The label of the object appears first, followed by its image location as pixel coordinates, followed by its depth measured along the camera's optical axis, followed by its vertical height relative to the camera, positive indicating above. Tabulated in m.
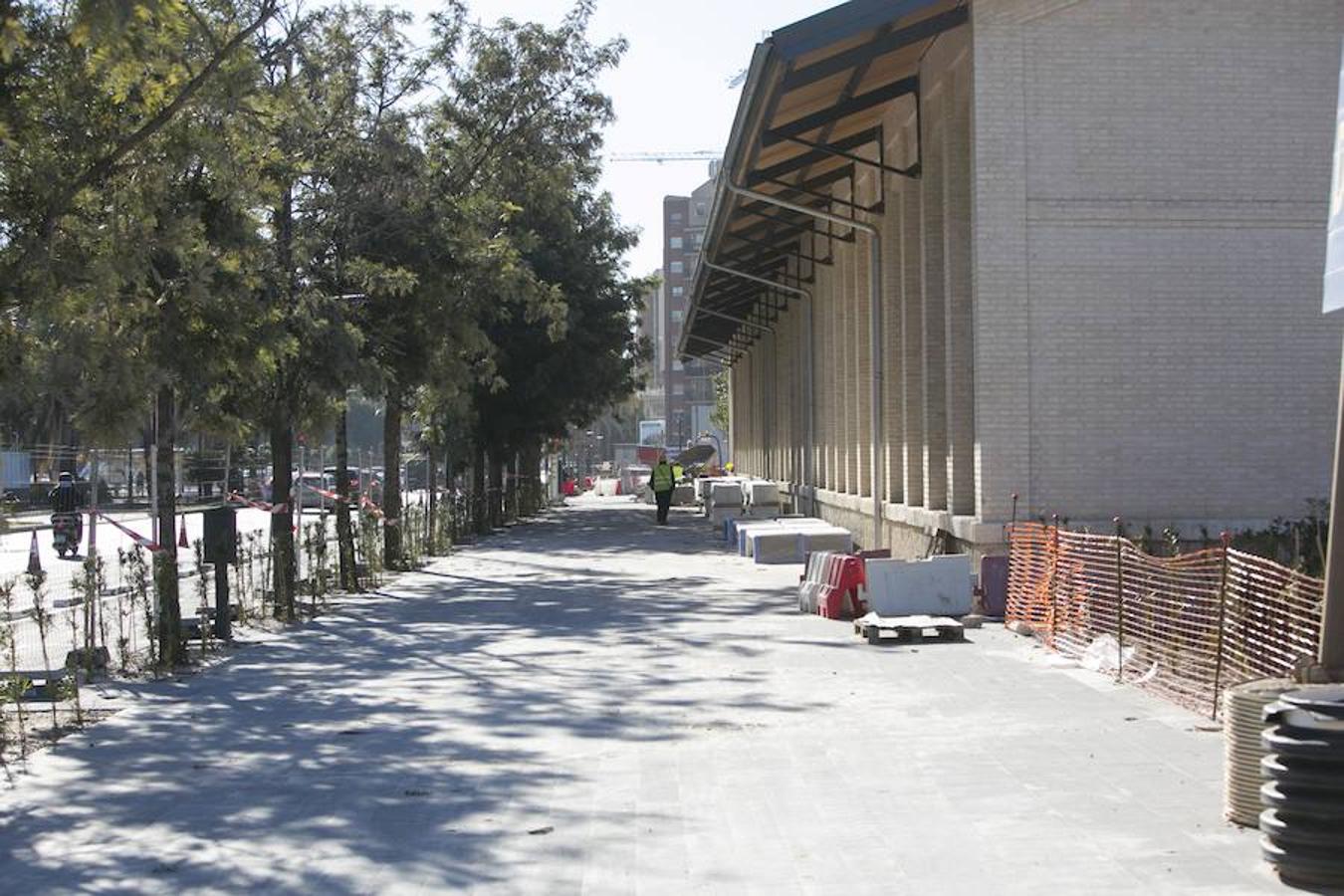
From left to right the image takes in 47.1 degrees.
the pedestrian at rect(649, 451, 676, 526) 42.34 -1.67
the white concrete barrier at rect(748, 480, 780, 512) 35.62 -1.66
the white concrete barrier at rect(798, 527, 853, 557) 23.72 -1.88
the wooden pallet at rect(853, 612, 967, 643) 14.45 -1.97
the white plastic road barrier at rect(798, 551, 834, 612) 17.52 -1.86
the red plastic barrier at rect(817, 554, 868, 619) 16.70 -1.84
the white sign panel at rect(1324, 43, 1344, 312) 6.58 +0.67
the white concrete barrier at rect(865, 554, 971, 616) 15.41 -1.69
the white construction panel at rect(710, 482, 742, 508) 37.94 -1.76
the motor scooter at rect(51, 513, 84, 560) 27.78 -1.80
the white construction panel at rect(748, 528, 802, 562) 25.27 -2.06
